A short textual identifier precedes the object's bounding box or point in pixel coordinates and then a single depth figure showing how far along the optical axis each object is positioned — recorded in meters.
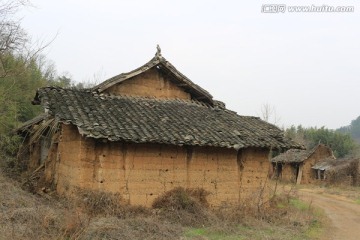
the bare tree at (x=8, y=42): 17.14
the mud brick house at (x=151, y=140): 11.27
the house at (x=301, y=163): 38.56
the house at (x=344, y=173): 33.78
